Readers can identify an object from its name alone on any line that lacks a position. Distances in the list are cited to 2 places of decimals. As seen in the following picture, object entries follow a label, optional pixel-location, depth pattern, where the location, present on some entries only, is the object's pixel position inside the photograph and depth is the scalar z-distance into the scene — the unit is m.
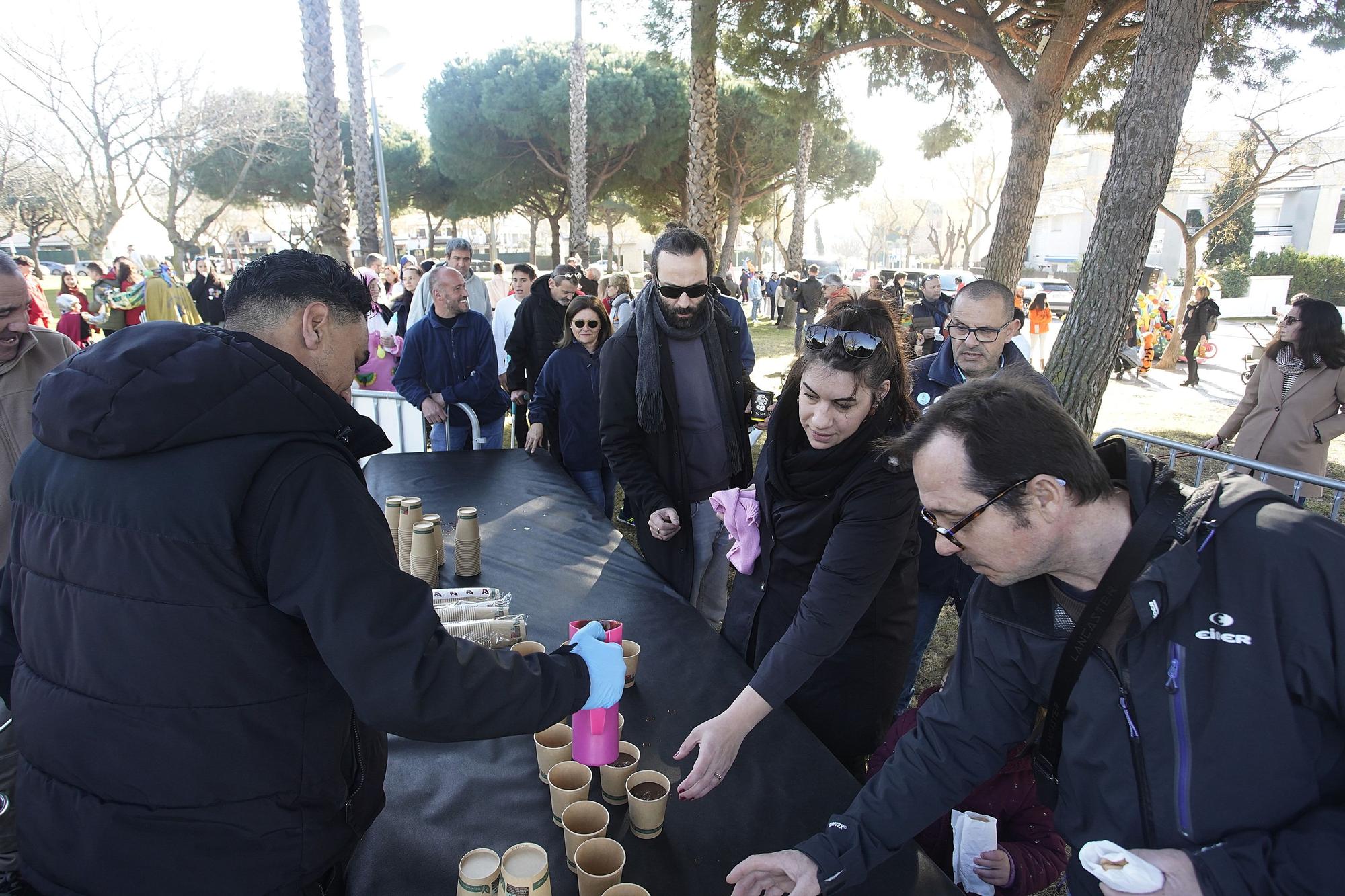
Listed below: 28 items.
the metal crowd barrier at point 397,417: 5.30
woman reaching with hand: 1.80
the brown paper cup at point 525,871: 1.13
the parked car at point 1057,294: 23.81
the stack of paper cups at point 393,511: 2.78
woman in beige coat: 4.53
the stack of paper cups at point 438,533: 2.52
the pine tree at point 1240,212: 14.42
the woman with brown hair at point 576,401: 4.38
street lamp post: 13.03
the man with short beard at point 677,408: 3.01
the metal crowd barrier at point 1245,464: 3.11
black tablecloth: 1.35
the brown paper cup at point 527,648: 1.88
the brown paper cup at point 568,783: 1.42
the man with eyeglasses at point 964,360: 2.94
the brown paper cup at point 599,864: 1.21
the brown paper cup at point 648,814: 1.37
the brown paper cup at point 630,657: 1.89
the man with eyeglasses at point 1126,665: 1.06
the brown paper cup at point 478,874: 1.14
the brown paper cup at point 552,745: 1.54
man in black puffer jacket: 1.09
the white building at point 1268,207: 33.19
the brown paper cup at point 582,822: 1.33
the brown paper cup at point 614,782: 1.47
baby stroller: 10.21
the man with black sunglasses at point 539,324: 5.81
